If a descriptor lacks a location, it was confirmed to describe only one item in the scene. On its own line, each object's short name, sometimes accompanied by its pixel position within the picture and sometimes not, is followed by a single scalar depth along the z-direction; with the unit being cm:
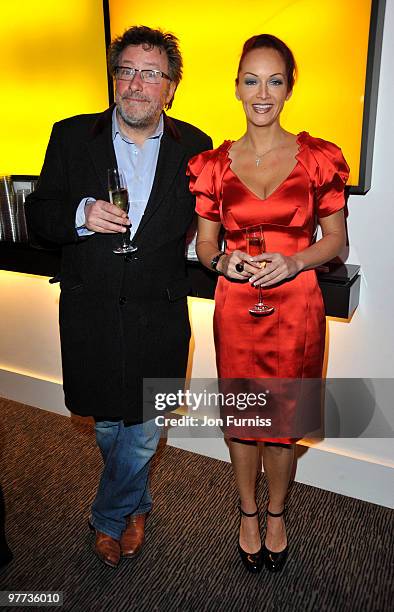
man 186
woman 182
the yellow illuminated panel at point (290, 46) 216
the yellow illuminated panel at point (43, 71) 279
